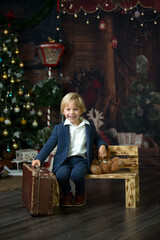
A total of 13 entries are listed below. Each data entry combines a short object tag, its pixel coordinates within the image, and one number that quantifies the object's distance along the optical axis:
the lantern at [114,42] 6.44
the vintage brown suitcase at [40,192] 3.48
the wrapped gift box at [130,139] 6.41
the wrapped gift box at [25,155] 6.05
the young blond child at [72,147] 3.89
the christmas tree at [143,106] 6.34
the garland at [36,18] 6.62
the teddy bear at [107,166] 3.89
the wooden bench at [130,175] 3.79
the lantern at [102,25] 6.47
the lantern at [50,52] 6.27
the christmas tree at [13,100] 6.24
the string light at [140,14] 6.30
